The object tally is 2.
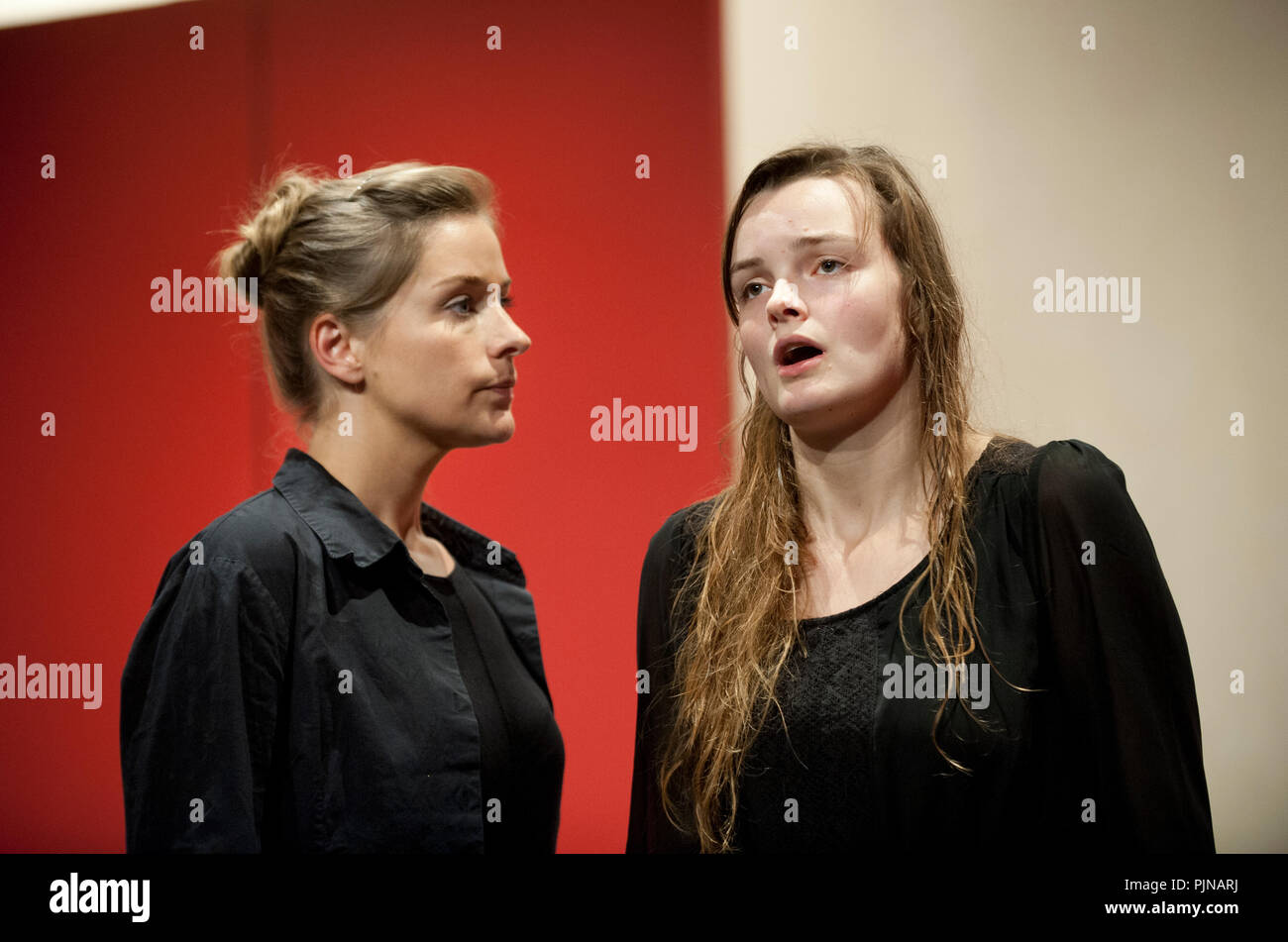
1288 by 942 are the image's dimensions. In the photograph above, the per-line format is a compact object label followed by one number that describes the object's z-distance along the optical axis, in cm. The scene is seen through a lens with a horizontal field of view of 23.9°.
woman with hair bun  220
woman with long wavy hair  219
